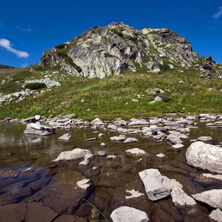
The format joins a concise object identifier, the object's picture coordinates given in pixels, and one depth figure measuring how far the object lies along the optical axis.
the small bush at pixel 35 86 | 53.06
